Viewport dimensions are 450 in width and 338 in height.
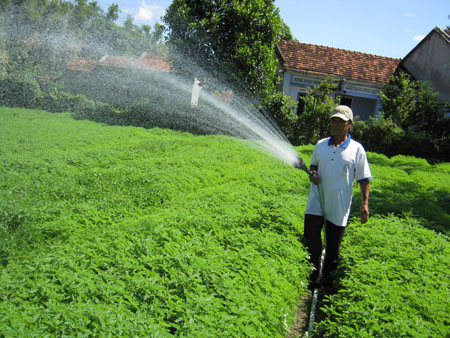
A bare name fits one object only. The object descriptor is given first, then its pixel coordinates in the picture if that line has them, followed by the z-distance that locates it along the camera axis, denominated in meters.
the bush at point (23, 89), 25.03
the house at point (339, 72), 23.16
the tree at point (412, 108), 19.98
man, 4.45
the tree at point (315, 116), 18.88
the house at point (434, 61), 22.48
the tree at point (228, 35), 18.02
